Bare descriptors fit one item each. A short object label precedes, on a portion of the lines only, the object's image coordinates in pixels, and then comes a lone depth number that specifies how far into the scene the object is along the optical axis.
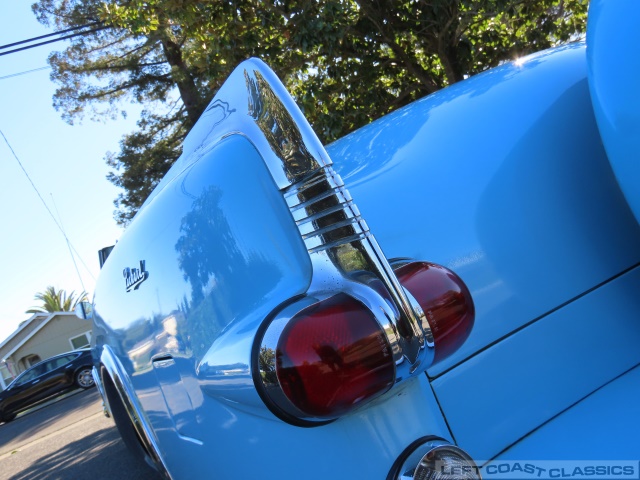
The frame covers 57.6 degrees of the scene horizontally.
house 33.84
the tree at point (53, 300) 44.34
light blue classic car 0.95
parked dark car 16.02
